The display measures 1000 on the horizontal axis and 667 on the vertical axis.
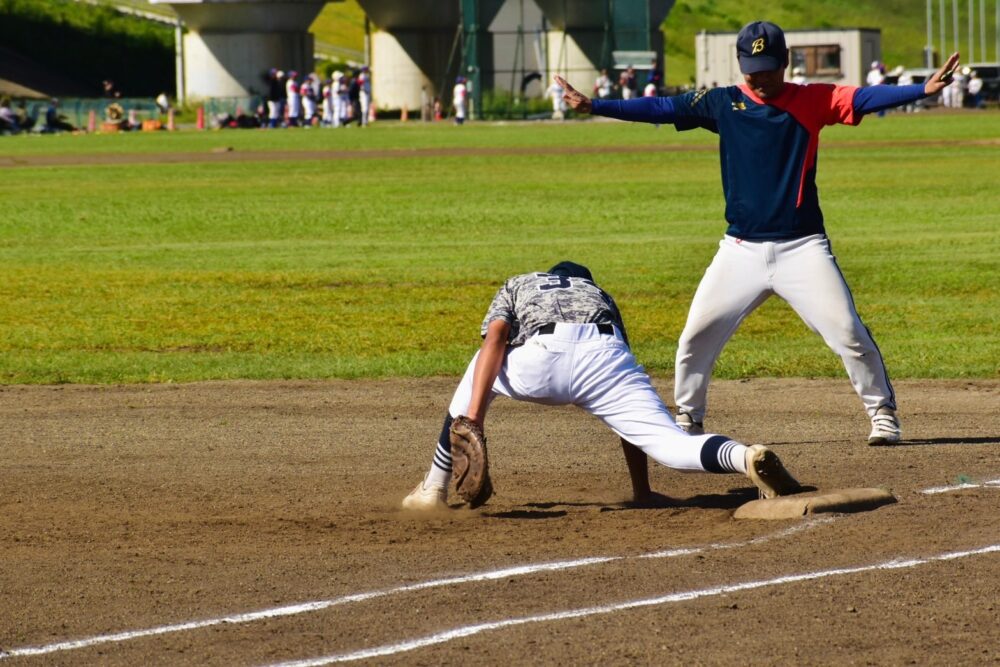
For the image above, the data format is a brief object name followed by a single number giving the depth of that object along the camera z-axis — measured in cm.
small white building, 15300
